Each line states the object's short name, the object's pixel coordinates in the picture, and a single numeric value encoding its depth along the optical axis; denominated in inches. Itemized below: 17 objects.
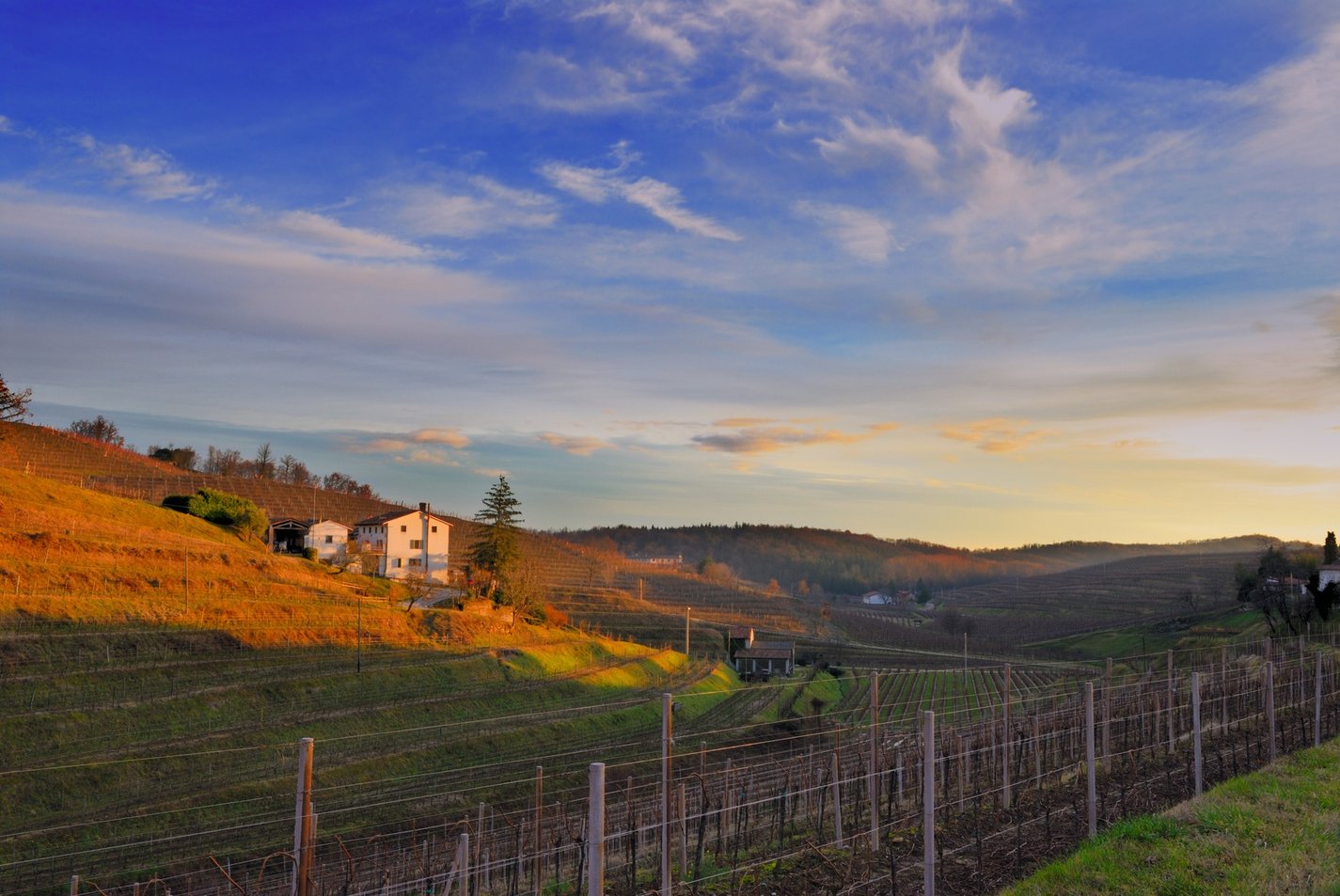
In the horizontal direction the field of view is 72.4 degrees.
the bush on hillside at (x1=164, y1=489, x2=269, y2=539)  2423.8
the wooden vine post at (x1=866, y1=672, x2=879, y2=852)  467.5
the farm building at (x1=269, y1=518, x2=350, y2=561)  2783.0
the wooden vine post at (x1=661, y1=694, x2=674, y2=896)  362.3
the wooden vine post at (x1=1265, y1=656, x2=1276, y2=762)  573.9
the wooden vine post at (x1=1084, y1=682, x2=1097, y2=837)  426.3
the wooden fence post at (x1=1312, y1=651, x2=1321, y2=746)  625.3
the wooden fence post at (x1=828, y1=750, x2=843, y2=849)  579.8
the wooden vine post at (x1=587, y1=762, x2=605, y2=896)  249.4
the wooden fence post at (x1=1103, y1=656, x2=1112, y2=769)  686.8
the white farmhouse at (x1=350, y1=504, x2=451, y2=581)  2787.9
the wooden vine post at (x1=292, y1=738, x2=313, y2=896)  274.5
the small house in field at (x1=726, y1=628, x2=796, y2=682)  2741.1
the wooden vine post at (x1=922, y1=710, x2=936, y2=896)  338.0
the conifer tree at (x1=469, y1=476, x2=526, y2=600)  2571.4
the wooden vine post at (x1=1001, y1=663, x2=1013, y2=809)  589.8
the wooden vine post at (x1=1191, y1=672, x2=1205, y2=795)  495.8
